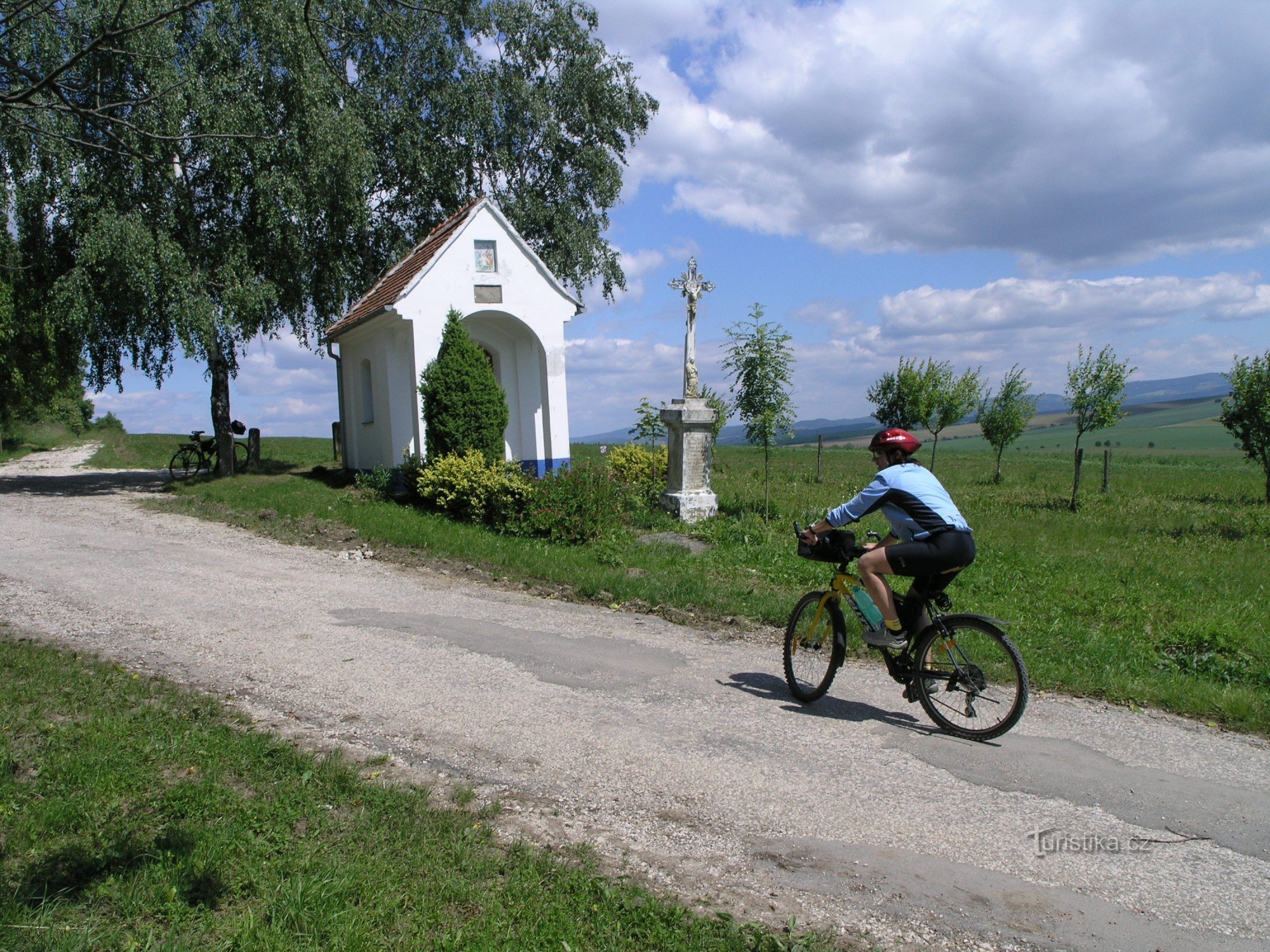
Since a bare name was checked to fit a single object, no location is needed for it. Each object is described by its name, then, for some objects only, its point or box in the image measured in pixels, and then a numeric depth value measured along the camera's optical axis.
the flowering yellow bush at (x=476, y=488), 13.05
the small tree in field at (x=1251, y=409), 18.08
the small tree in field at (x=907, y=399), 24.75
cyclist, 5.13
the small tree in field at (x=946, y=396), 24.84
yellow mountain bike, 5.09
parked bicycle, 21.03
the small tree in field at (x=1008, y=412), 25.17
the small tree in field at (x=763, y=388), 14.41
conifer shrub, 15.75
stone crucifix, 14.85
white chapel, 16.98
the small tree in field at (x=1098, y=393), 19.00
